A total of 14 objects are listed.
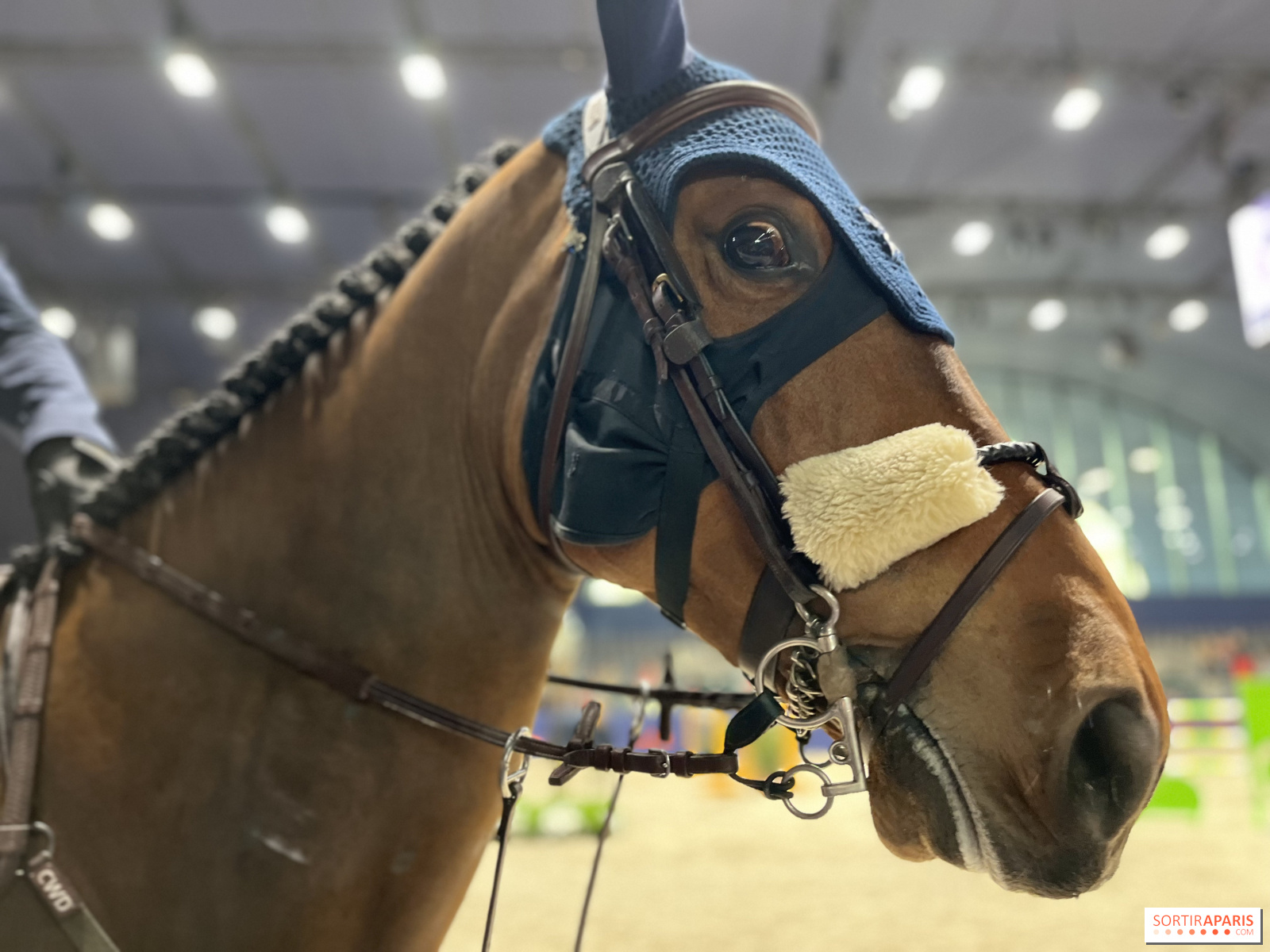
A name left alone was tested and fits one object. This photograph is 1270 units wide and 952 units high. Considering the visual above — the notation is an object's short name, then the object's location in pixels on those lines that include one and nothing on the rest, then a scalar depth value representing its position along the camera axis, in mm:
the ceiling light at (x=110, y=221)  9492
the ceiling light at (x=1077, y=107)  7508
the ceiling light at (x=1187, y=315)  14555
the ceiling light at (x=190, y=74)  6715
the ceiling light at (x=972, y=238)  11023
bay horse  800
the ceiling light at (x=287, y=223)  9664
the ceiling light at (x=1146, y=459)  20562
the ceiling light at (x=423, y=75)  6930
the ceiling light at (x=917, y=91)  6891
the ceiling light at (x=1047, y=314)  14195
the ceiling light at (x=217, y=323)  11938
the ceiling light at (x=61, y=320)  11414
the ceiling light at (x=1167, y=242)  11902
